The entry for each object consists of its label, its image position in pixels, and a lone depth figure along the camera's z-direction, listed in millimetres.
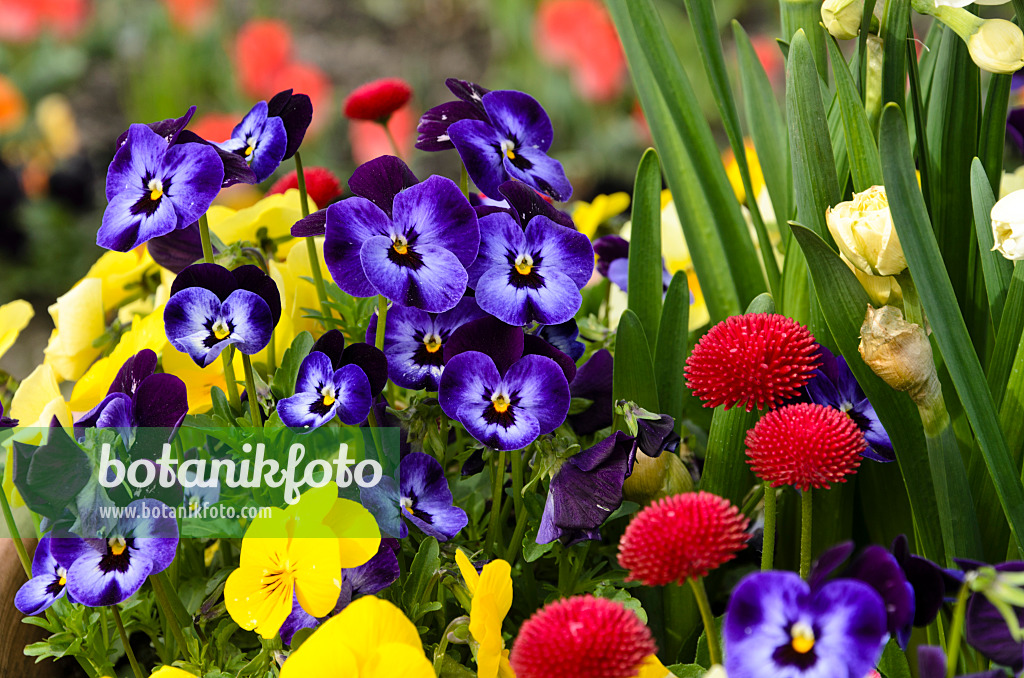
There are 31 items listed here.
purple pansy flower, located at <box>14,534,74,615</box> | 786
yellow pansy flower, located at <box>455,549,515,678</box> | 750
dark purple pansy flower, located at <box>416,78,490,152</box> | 826
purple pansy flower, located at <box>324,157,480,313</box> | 771
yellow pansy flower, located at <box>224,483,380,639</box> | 755
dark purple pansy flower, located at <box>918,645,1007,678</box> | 710
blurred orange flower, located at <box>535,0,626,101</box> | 2724
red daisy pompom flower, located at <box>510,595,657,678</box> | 694
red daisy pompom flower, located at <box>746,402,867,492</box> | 728
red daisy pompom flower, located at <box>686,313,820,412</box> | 745
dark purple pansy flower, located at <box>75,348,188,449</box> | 779
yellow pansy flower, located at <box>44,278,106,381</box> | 881
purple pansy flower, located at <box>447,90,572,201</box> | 806
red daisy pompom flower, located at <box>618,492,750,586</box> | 700
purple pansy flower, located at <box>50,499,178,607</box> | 765
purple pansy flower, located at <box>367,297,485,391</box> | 806
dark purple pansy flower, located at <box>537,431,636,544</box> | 777
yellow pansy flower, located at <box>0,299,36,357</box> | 859
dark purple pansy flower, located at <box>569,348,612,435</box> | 827
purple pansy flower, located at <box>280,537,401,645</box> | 773
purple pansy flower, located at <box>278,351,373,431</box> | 769
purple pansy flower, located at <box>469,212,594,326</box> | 781
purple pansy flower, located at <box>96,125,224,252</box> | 779
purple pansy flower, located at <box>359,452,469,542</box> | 784
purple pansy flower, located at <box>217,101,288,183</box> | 803
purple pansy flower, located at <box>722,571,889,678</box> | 692
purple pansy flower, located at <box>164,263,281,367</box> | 776
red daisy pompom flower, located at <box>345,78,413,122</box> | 897
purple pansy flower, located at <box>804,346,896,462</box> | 809
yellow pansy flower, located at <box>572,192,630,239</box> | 996
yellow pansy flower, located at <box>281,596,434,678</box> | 725
